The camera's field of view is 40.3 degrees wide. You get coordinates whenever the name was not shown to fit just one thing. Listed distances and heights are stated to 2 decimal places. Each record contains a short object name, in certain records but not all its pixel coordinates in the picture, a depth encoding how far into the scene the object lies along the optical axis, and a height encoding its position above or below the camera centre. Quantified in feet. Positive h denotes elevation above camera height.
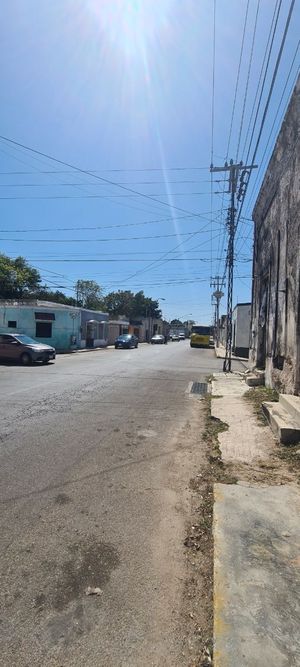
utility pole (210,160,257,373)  62.90 +18.47
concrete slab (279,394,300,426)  22.05 -3.98
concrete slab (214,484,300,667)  7.41 -5.63
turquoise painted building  110.11 +2.49
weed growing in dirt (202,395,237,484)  16.34 -5.73
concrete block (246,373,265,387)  42.24 -4.66
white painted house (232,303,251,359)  106.88 +1.76
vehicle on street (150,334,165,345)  210.01 -3.33
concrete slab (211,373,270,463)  19.34 -5.52
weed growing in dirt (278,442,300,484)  17.35 -5.41
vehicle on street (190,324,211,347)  156.15 -0.45
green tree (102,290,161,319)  298.76 +21.14
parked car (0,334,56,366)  68.95 -3.34
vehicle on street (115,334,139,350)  140.05 -3.17
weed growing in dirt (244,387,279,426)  27.05 -5.13
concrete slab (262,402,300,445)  20.17 -4.57
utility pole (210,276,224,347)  136.89 +14.06
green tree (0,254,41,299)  170.30 +22.69
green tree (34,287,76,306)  205.87 +19.01
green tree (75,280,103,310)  283.79 +27.56
